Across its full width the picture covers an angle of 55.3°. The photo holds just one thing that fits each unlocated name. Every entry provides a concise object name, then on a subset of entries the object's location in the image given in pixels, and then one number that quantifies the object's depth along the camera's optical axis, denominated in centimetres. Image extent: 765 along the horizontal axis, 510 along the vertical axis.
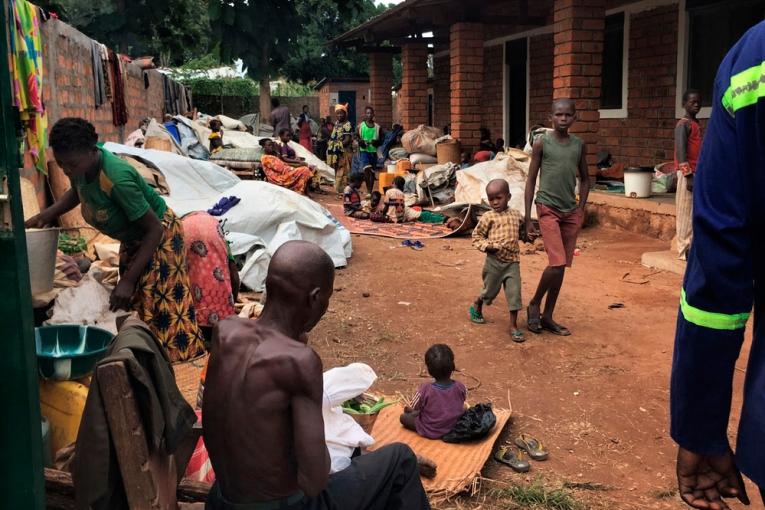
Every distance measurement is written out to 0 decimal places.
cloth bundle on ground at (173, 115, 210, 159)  1348
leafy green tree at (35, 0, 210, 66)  2086
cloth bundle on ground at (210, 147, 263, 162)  1305
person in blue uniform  127
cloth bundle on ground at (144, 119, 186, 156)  1075
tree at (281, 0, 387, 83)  2984
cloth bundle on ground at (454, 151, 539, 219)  957
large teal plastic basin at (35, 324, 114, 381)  347
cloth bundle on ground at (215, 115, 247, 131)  1769
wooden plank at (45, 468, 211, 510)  242
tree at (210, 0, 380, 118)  1997
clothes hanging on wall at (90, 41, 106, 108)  824
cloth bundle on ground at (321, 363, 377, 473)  242
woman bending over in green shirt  342
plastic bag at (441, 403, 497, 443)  356
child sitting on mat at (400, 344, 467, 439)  364
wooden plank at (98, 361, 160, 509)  191
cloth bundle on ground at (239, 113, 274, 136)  1988
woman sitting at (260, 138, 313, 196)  1184
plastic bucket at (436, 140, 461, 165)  1224
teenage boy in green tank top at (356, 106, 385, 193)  1322
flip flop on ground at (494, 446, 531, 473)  342
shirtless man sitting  182
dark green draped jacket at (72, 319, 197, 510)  191
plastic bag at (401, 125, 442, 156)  1320
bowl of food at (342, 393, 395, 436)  311
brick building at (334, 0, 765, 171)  875
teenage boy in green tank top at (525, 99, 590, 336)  513
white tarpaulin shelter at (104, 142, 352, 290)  660
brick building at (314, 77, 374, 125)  2629
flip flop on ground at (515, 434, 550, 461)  351
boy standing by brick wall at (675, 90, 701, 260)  646
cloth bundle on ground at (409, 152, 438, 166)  1301
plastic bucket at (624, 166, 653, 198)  834
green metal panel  172
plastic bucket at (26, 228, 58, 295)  375
